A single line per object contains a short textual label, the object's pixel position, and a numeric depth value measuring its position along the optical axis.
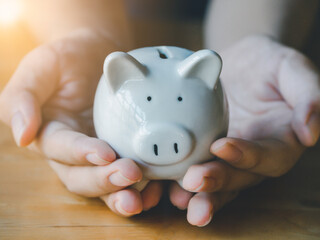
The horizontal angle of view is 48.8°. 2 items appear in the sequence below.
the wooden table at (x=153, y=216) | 0.58
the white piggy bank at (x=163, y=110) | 0.50
